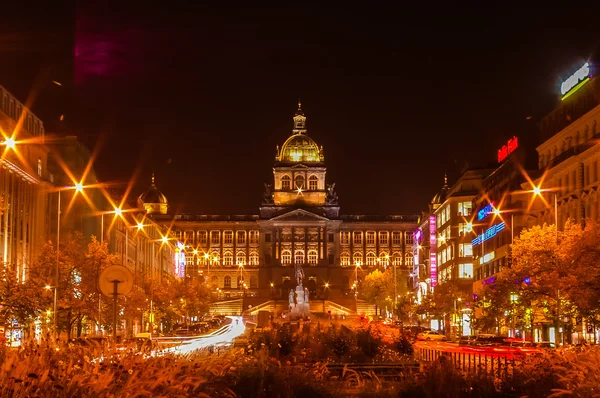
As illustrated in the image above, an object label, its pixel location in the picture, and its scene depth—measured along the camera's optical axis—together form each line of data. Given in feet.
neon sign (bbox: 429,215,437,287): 544.50
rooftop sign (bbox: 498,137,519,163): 379.63
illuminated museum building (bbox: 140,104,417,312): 622.95
